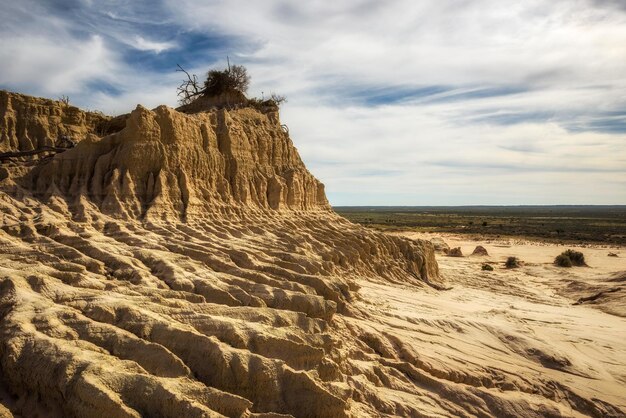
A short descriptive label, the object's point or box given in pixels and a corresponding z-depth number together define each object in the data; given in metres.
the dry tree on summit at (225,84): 19.16
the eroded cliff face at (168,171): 11.95
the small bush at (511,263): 32.56
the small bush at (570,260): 33.10
